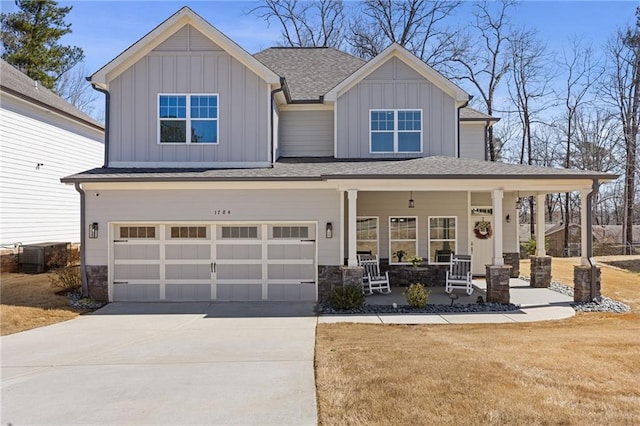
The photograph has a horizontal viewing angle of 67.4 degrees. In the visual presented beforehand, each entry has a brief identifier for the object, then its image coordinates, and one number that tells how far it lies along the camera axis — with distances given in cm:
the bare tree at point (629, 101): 2762
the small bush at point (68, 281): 1242
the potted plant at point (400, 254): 1459
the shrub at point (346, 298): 1070
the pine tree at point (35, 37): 2666
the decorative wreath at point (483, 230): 1528
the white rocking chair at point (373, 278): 1290
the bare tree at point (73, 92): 3119
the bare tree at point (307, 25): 2775
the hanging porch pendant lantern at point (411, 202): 1455
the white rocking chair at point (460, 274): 1266
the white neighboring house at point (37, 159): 1577
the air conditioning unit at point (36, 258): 1536
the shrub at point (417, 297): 1085
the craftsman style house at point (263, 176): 1165
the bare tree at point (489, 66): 2953
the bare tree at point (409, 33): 2744
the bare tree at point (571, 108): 2967
